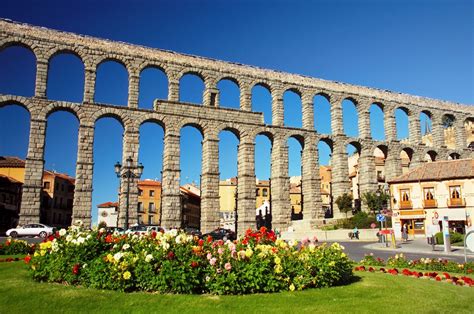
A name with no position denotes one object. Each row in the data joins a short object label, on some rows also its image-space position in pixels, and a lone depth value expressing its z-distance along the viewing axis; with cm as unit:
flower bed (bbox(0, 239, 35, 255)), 1817
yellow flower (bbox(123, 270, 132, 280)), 914
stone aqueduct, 3728
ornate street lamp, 2238
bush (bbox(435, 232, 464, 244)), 2991
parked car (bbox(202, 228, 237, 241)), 3434
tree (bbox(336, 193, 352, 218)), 4509
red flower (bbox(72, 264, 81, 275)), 984
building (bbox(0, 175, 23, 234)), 4900
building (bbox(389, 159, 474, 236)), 3650
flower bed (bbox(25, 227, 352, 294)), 930
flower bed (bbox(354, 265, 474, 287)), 1192
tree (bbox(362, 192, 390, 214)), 4457
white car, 3212
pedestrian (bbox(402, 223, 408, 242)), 3447
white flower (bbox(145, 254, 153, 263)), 921
